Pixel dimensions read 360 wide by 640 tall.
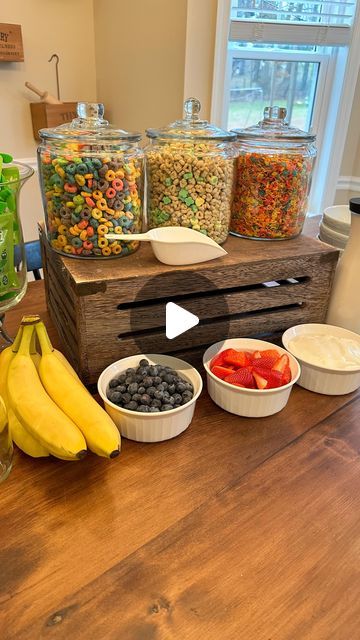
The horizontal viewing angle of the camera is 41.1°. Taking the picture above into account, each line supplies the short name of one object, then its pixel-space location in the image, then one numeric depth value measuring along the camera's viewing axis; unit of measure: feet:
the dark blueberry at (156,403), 2.22
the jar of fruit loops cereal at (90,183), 2.43
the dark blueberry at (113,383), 2.37
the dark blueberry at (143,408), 2.20
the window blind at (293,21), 6.39
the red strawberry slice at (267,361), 2.52
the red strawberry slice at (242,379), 2.46
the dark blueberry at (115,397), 2.25
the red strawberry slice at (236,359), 2.55
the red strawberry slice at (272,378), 2.44
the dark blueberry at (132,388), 2.28
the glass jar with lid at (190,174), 2.64
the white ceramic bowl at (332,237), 3.33
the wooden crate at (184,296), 2.47
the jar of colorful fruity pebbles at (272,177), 2.88
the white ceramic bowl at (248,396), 2.41
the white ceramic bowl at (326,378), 2.64
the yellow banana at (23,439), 2.17
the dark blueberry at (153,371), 2.36
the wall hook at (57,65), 6.84
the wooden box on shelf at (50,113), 6.55
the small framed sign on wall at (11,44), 6.12
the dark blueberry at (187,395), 2.30
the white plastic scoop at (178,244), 2.52
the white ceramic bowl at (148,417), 2.19
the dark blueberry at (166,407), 2.21
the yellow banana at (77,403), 2.04
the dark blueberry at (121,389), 2.30
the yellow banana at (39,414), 1.99
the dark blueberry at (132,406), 2.20
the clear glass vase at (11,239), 2.11
